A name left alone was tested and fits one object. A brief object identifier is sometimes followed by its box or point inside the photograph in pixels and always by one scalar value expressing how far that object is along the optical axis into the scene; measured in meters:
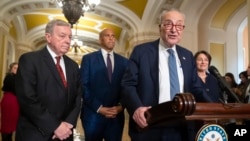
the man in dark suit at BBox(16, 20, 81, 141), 1.64
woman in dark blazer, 2.42
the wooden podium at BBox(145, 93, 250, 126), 0.89
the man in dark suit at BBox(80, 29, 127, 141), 2.29
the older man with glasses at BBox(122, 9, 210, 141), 1.38
